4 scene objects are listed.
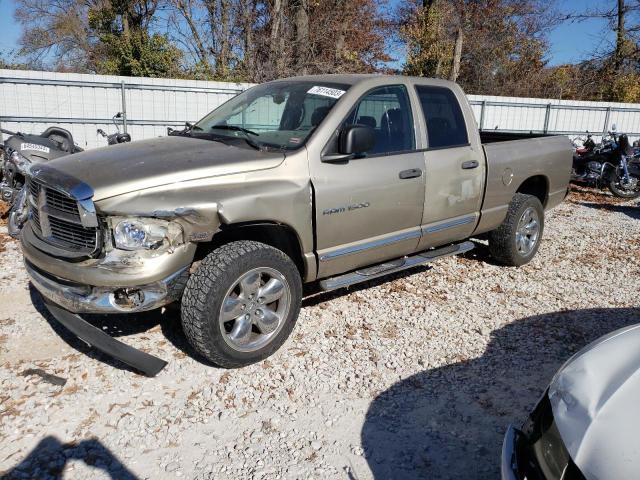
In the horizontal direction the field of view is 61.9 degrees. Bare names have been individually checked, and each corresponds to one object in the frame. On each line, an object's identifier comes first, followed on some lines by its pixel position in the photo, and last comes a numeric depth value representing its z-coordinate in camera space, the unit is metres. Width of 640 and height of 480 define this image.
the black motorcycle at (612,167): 11.14
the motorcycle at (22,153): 7.01
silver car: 1.86
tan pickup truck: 3.26
